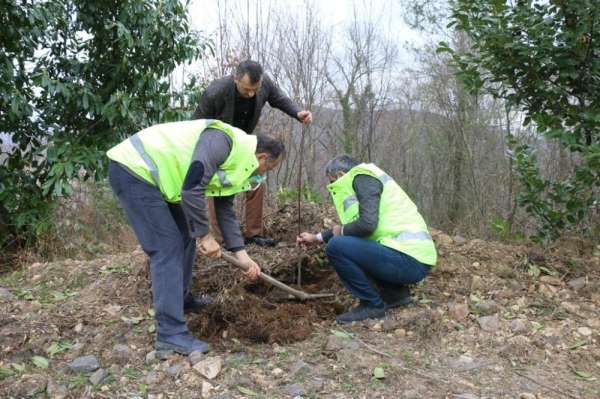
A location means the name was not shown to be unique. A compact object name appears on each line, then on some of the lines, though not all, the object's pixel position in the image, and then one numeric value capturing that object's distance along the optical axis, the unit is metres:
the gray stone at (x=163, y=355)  3.13
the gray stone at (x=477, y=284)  4.04
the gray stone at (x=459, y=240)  4.94
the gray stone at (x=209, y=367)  2.91
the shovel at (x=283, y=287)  3.24
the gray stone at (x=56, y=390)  2.81
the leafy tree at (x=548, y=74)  4.05
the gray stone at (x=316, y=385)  2.83
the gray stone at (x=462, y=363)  3.08
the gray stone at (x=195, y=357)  3.03
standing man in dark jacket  3.85
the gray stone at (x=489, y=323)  3.49
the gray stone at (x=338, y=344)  3.20
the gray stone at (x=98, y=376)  2.94
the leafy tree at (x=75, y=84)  5.36
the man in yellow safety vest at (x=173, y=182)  2.96
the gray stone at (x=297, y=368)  2.95
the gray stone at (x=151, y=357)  3.15
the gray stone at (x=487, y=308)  3.69
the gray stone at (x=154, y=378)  2.93
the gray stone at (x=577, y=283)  4.07
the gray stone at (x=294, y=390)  2.79
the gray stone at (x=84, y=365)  3.06
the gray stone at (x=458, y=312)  3.64
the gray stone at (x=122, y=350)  3.22
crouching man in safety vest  3.47
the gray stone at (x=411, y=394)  2.76
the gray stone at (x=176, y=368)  2.97
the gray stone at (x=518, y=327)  3.46
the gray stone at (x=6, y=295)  4.12
